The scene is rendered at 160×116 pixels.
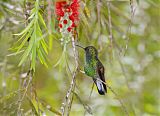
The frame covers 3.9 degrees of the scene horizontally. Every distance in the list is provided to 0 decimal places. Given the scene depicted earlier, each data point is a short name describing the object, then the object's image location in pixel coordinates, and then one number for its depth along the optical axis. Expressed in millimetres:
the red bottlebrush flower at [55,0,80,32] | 4347
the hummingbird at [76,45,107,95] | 4385
